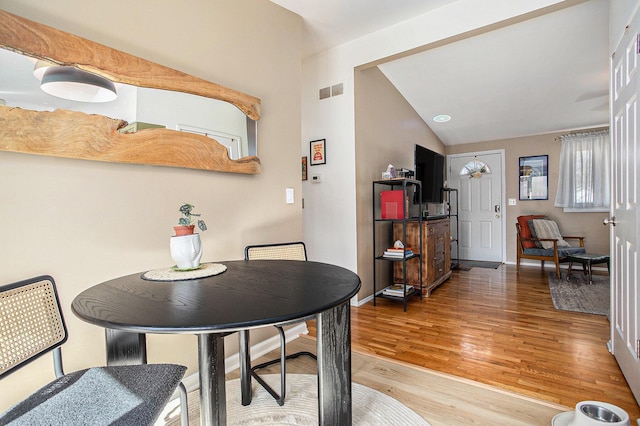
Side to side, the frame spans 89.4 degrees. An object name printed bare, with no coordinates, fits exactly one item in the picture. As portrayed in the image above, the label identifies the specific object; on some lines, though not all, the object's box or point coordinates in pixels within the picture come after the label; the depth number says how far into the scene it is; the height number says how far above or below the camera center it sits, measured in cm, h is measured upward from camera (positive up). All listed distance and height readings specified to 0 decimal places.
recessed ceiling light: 482 +127
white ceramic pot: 135 -18
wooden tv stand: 362 -58
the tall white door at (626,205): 154 -4
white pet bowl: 127 -89
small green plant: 141 -5
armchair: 453 -61
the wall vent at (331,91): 338 +121
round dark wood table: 80 -27
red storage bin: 341 -1
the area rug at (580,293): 312 -106
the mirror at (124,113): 123 +47
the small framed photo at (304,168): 361 +42
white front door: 561 -2
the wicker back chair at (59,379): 79 -49
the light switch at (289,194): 253 +9
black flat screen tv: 410 +40
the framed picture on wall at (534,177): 523 +36
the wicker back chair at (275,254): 181 -30
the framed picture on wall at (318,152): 348 +58
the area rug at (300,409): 154 -103
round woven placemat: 125 -27
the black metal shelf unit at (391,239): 333 -43
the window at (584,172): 469 +40
